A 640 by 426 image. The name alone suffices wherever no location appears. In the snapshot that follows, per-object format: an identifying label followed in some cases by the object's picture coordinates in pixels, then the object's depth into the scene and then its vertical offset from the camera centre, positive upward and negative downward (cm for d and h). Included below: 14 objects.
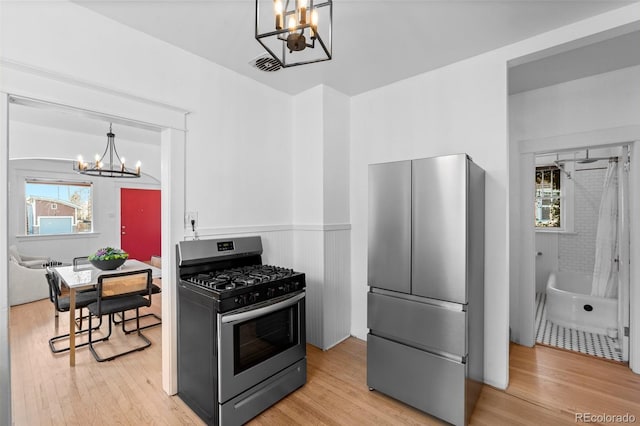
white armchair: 454 -112
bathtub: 330 -118
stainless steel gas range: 189 -86
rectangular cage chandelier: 111 +130
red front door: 740 -24
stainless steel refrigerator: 192 -51
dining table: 281 -70
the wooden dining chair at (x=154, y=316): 362 -139
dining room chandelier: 410 +83
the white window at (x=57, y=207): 622 +13
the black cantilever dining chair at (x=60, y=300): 310 -94
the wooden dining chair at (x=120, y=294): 294 -85
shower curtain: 345 -36
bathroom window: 477 +23
